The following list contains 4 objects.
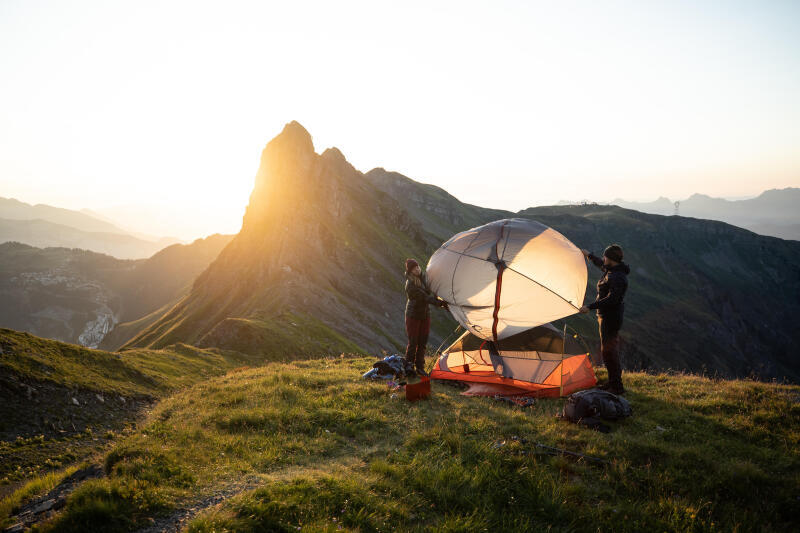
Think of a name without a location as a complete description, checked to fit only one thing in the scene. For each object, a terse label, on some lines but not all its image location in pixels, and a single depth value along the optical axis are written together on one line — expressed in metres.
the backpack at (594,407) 9.27
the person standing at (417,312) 13.09
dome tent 12.19
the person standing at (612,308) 10.99
